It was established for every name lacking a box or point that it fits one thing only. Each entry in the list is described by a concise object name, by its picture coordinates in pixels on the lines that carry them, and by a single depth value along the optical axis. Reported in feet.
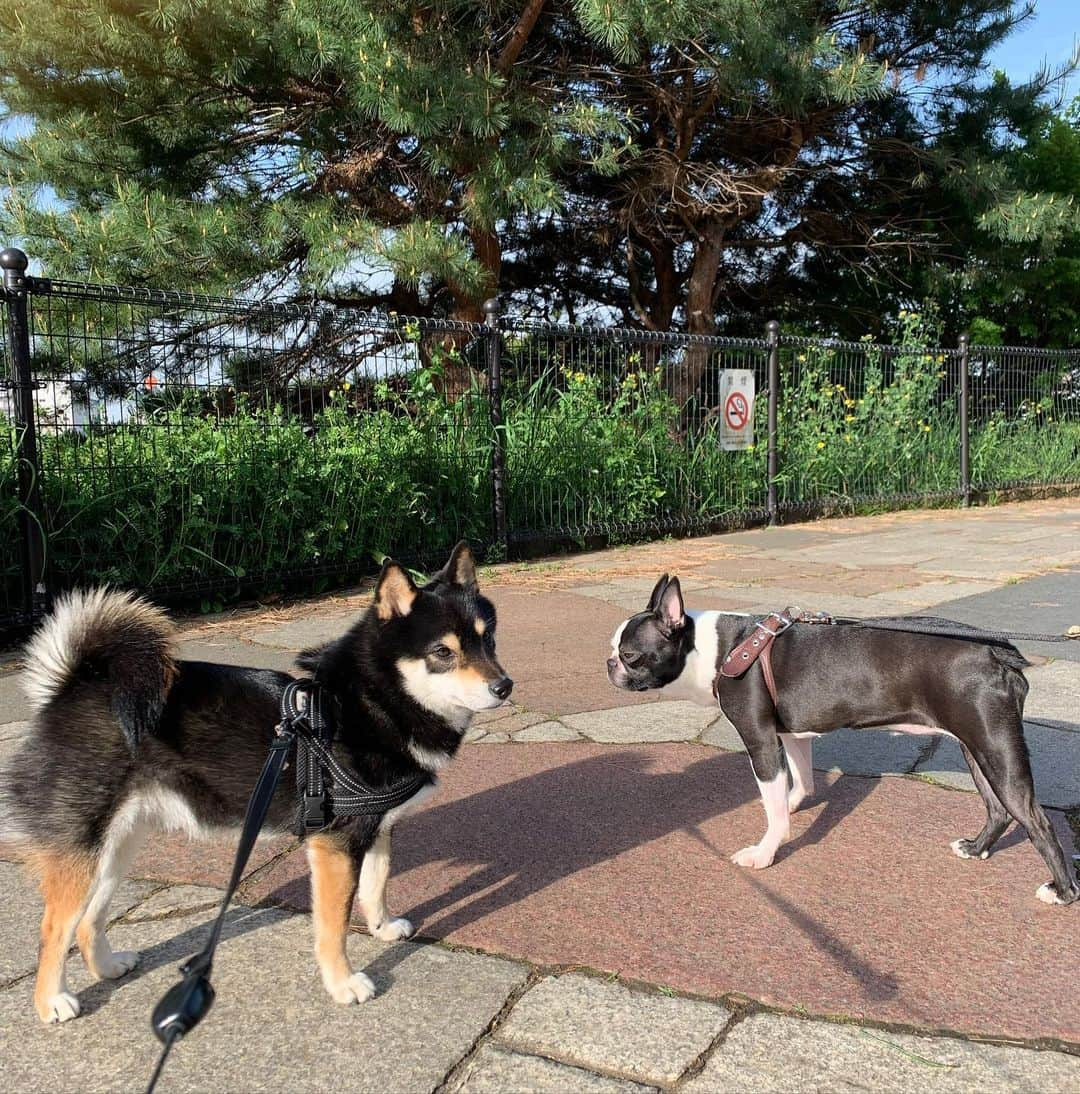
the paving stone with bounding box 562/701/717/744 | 13.46
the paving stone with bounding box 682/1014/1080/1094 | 6.13
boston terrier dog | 8.66
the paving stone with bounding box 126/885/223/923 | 8.77
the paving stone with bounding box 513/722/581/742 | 13.41
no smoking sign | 34.58
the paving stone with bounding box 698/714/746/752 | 13.05
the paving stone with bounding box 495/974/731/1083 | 6.40
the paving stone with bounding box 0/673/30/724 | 14.69
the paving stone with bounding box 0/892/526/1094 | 6.43
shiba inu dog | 7.18
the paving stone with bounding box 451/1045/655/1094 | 6.14
